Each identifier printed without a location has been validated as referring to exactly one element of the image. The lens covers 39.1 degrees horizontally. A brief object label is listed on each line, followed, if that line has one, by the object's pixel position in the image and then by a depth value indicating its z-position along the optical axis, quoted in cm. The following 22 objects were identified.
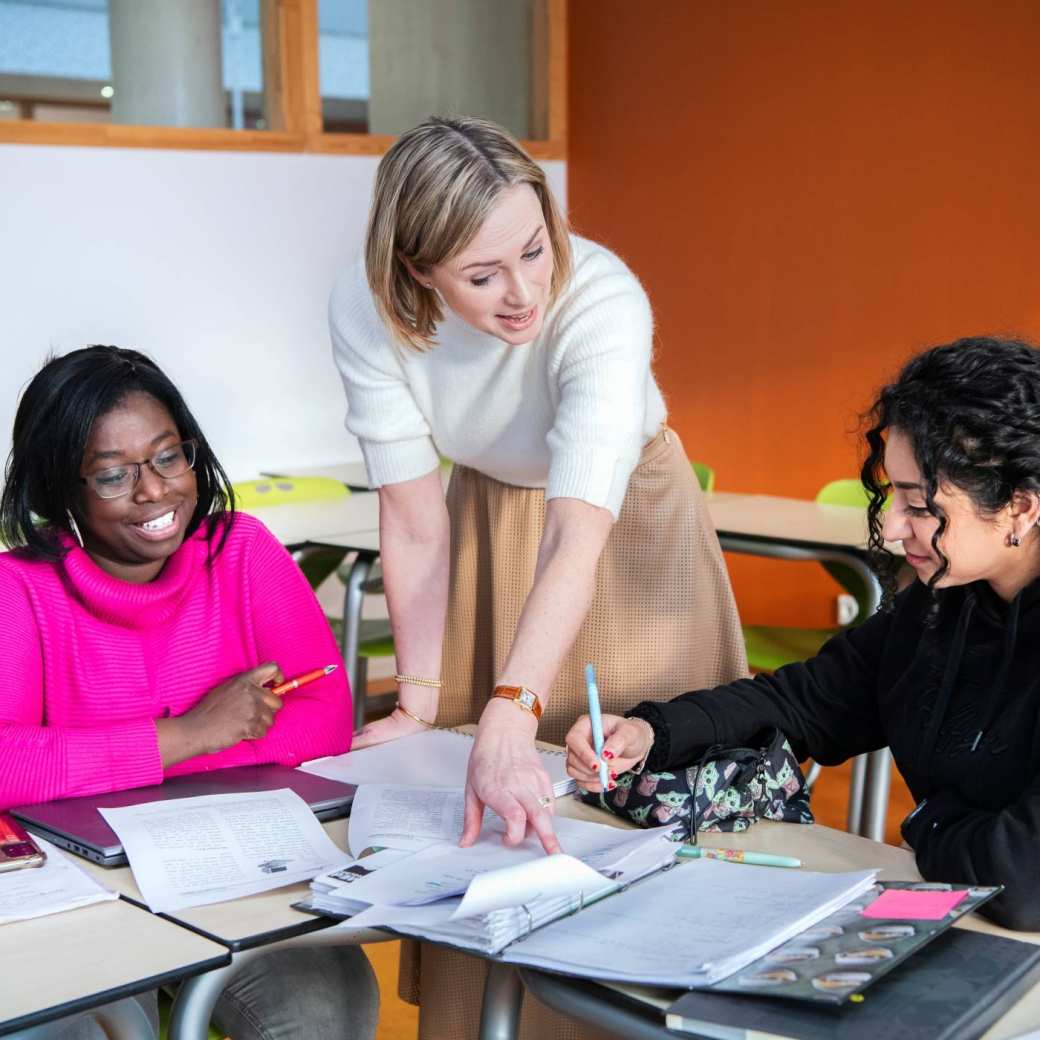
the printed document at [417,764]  171
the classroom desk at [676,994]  114
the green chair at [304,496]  385
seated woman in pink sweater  169
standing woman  159
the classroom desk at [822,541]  306
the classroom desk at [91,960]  116
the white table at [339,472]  452
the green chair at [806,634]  355
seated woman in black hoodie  138
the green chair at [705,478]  411
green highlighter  142
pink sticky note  121
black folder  106
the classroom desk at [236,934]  128
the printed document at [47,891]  133
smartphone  143
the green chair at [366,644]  383
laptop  150
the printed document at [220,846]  139
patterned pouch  154
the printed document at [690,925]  115
